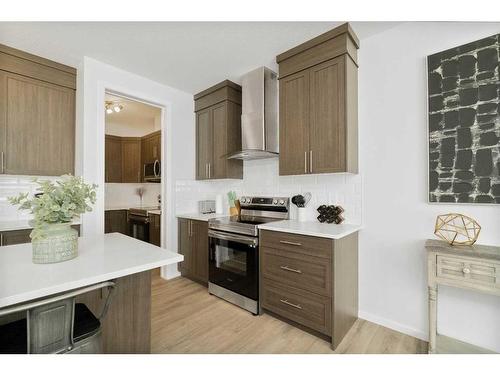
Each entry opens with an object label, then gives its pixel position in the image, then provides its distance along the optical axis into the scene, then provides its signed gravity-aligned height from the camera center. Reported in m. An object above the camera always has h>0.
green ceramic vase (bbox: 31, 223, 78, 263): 1.06 -0.25
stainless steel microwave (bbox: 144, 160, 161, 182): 4.16 +0.32
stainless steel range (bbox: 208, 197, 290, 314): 2.20 -0.64
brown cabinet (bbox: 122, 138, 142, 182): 4.69 +0.59
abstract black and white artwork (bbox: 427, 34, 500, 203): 1.56 +0.45
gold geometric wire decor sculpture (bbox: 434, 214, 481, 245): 1.59 -0.29
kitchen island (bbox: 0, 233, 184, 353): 0.86 -0.34
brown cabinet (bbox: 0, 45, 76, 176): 2.29 +0.78
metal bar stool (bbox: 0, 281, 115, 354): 0.84 -0.55
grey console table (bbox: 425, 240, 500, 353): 1.37 -0.51
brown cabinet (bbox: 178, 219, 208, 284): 2.78 -0.73
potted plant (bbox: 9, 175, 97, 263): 1.07 -0.13
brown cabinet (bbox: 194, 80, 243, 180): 2.99 +0.77
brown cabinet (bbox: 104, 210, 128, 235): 4.19 -0.57
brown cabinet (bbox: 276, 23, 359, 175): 1.92 +0.73
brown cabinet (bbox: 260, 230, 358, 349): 1.74 -0.73
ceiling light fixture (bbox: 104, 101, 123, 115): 3.66 +1.29
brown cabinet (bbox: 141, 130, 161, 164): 4.30 +0.80
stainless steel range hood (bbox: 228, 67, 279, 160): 2.52 +0.80
